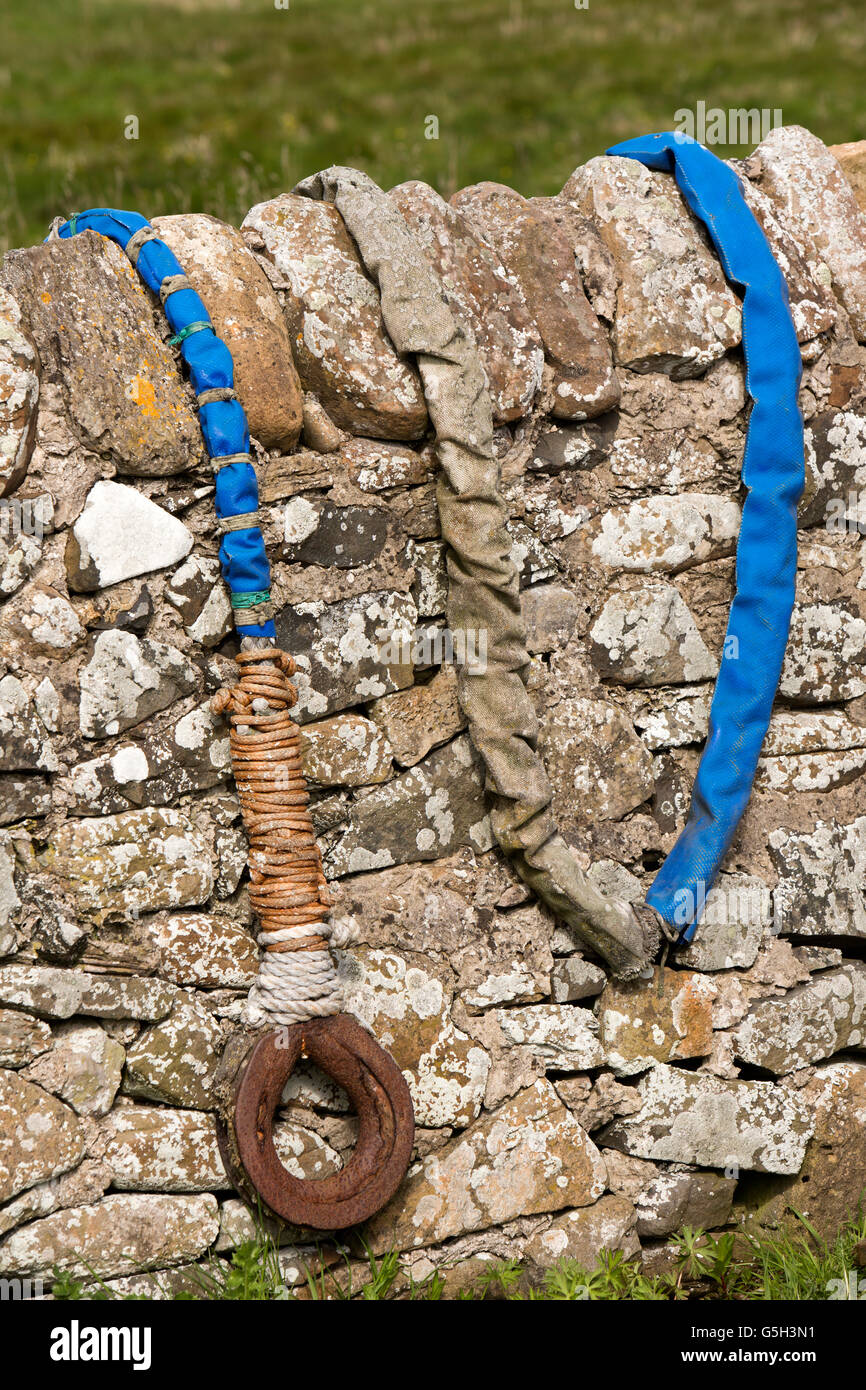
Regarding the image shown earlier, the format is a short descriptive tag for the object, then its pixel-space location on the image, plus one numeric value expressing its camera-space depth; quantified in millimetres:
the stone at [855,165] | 2787
